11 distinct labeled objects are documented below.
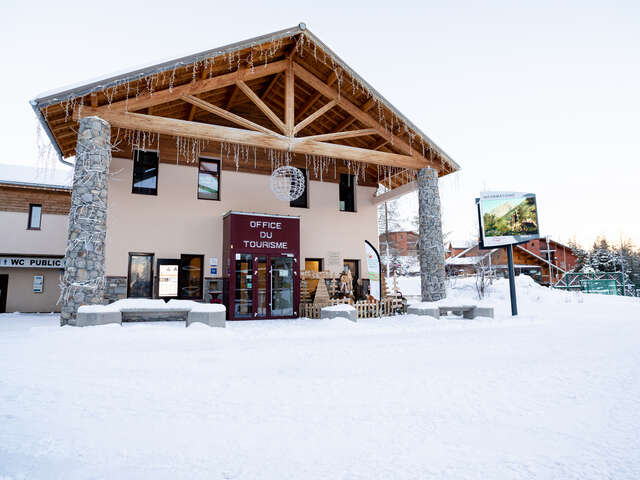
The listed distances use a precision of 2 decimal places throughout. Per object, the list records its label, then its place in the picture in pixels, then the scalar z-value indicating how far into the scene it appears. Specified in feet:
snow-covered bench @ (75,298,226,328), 25.70
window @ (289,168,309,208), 48.70
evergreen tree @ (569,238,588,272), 137.90
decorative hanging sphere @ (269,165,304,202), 45.29
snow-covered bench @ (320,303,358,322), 34.40
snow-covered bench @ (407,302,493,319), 36.63
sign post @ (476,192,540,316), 40.96
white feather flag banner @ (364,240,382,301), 43.27
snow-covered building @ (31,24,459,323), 29.99
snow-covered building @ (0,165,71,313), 50.52
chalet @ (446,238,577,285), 117.80
